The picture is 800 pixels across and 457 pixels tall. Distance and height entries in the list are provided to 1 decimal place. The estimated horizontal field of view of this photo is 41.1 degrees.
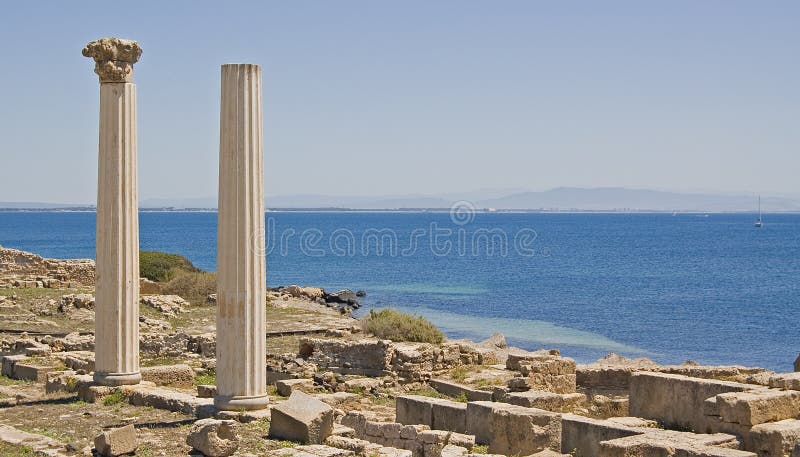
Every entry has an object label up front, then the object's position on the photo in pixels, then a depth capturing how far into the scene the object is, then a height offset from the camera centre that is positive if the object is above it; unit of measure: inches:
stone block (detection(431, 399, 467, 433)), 549.6 -117.3
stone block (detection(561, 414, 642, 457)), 482.6 -109.2
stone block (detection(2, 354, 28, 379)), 706.2 -118.2
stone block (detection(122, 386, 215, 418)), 501.0 -104.5
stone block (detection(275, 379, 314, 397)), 633.6 -119.4
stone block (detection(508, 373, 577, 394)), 691.4 -123.8
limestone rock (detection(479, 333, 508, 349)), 1102.9 -156.0
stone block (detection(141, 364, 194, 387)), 612.4 -109.2
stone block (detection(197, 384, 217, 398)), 557.3 -106.5
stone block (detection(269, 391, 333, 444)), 429.1 -93.7
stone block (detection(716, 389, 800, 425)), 477.7 -95.6
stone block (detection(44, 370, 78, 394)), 591.8 -110.0
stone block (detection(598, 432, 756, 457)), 425.4 -102.9
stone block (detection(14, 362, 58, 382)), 671.8 -118.6
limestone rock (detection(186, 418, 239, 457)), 406.6 -96.8
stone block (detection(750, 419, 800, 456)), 458.3 -104.4
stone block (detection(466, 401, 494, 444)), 526.9 -113.1
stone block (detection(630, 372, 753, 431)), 530.9 -103.9
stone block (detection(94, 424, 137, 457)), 414.0 -99.3
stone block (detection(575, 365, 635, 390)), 717.3 -123.9
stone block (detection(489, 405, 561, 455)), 501.0 -112.7
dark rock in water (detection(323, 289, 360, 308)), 1868.8 -200.4
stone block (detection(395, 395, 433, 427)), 575.8 -119.4
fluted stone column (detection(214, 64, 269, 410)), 468.4 -22.7
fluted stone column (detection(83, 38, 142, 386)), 556.1 -14.6
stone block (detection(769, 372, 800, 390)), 547.5 -95.7
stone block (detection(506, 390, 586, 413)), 568.7 -111.4
